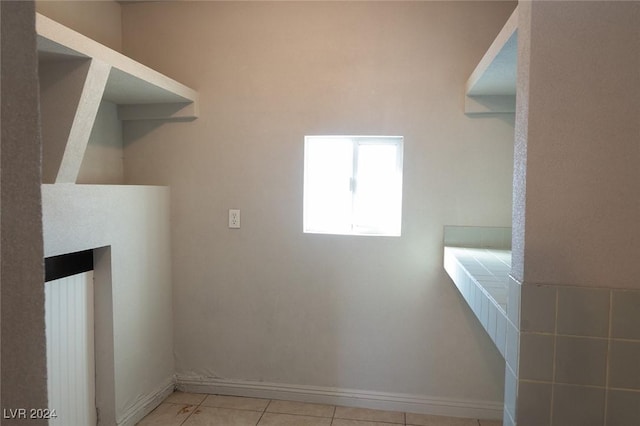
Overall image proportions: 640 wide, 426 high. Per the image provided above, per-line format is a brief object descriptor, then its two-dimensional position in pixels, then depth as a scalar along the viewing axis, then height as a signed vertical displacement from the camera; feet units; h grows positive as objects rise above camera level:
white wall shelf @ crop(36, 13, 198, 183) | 4.87 +1.55
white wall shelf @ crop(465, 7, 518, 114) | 4.07 +1.93
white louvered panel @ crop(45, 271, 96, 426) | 5.36 -2.51
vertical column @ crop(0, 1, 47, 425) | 1.46 -0.11
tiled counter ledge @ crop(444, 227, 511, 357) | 3.70 -1.03
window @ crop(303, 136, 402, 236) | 7.57 +0.28
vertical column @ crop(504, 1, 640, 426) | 2.90 -0.16
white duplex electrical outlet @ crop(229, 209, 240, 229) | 7.62 -0.45
